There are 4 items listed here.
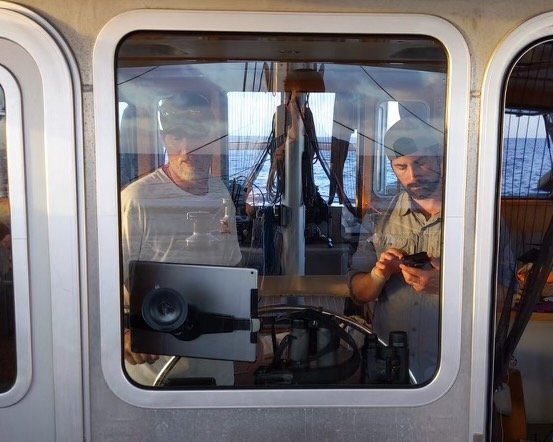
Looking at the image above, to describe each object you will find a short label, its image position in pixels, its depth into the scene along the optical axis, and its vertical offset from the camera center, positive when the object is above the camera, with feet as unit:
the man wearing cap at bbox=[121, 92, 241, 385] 5.49 -0.25
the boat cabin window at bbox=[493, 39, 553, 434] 5.90 -0.25
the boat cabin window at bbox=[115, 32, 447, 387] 5.46 -0.11
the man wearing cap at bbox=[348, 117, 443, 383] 5.62 -0.62
